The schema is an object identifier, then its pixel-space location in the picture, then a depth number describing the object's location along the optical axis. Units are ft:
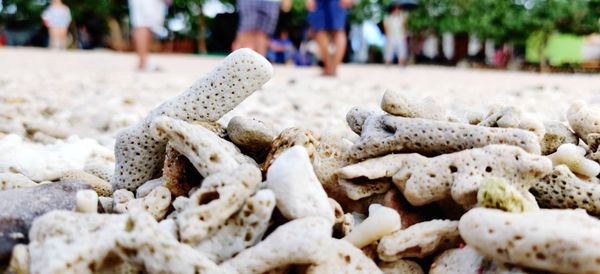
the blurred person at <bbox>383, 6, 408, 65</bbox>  62.08
